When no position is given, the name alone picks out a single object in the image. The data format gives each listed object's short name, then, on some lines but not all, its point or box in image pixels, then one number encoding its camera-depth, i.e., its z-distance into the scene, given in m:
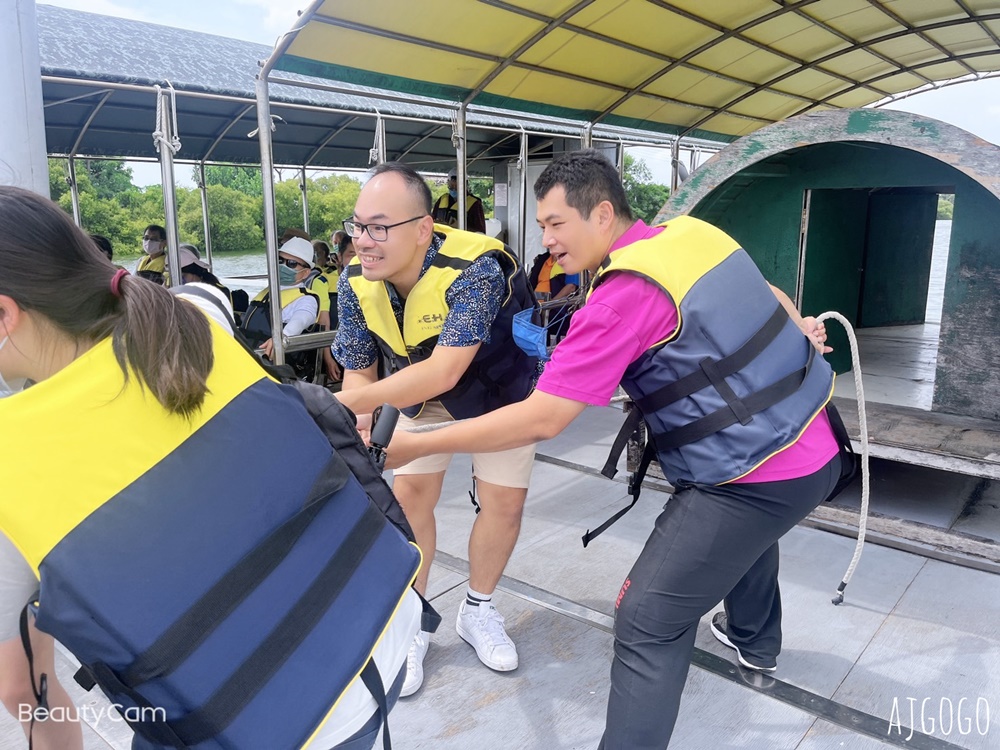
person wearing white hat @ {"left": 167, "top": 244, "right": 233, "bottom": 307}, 6.84
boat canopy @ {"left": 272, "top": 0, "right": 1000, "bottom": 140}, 4.67
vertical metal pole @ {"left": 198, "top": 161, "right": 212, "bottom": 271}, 10.77
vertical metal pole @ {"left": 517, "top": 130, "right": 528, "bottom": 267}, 8.89
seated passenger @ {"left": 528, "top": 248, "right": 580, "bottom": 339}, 8.38
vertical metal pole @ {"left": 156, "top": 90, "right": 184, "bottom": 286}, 5.51
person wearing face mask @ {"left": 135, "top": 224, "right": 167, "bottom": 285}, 8.38
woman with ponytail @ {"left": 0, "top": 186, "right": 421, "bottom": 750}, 0.92
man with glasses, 2.45
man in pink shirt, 1.85
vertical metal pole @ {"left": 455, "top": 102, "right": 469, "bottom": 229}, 5.80
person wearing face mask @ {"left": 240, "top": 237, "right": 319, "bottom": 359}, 6.33
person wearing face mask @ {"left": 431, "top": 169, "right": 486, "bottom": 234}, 8.56
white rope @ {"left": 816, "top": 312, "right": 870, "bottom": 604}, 2.50
